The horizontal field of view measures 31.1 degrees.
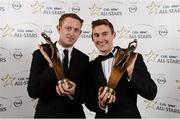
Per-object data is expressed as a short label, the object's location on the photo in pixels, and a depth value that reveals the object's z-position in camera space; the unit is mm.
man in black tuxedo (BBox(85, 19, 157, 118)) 1912
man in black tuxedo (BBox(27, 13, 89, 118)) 1898
